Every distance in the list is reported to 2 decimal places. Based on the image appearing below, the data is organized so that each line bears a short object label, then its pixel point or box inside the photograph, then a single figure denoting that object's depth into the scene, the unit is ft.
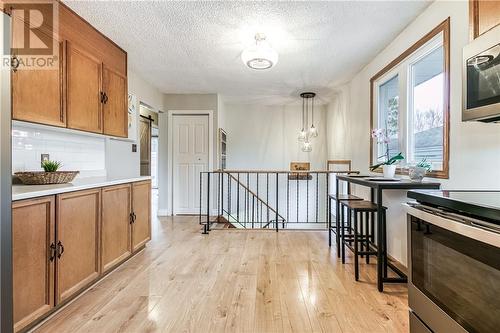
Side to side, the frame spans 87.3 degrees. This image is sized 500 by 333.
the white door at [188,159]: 17.42
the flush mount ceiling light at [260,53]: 8.70
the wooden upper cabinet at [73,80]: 5.94
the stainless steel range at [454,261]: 2.59
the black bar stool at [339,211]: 10.07
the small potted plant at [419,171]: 7.25
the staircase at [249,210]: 20.26
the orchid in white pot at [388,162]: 8.43
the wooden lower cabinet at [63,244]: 5.07
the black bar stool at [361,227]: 7.88
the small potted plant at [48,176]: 6.42
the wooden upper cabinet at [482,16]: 3.64
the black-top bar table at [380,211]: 6.85
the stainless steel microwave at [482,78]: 3.31
